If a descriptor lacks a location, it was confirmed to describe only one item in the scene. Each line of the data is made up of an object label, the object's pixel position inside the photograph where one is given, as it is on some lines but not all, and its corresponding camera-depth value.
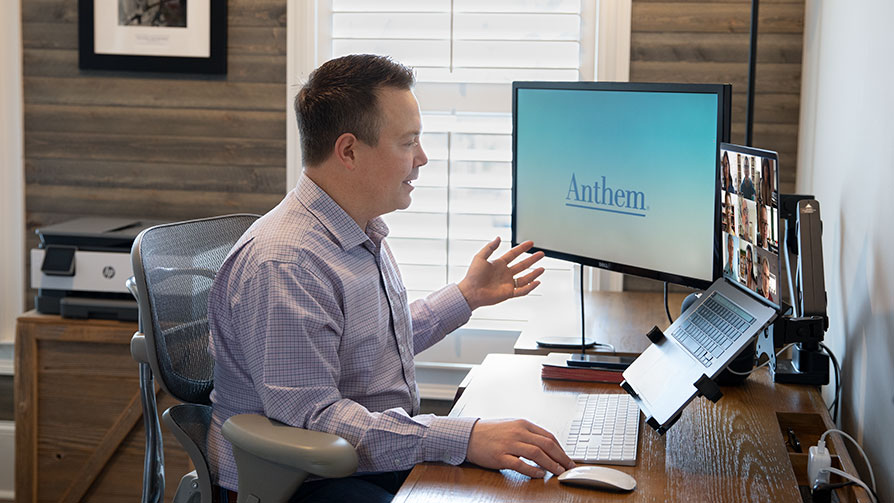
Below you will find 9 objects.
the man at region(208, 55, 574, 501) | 1.52
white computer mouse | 1.35
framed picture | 3.08
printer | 2.87
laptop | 1.49
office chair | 1.52
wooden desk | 1.36
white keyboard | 1.49
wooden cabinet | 2.92
